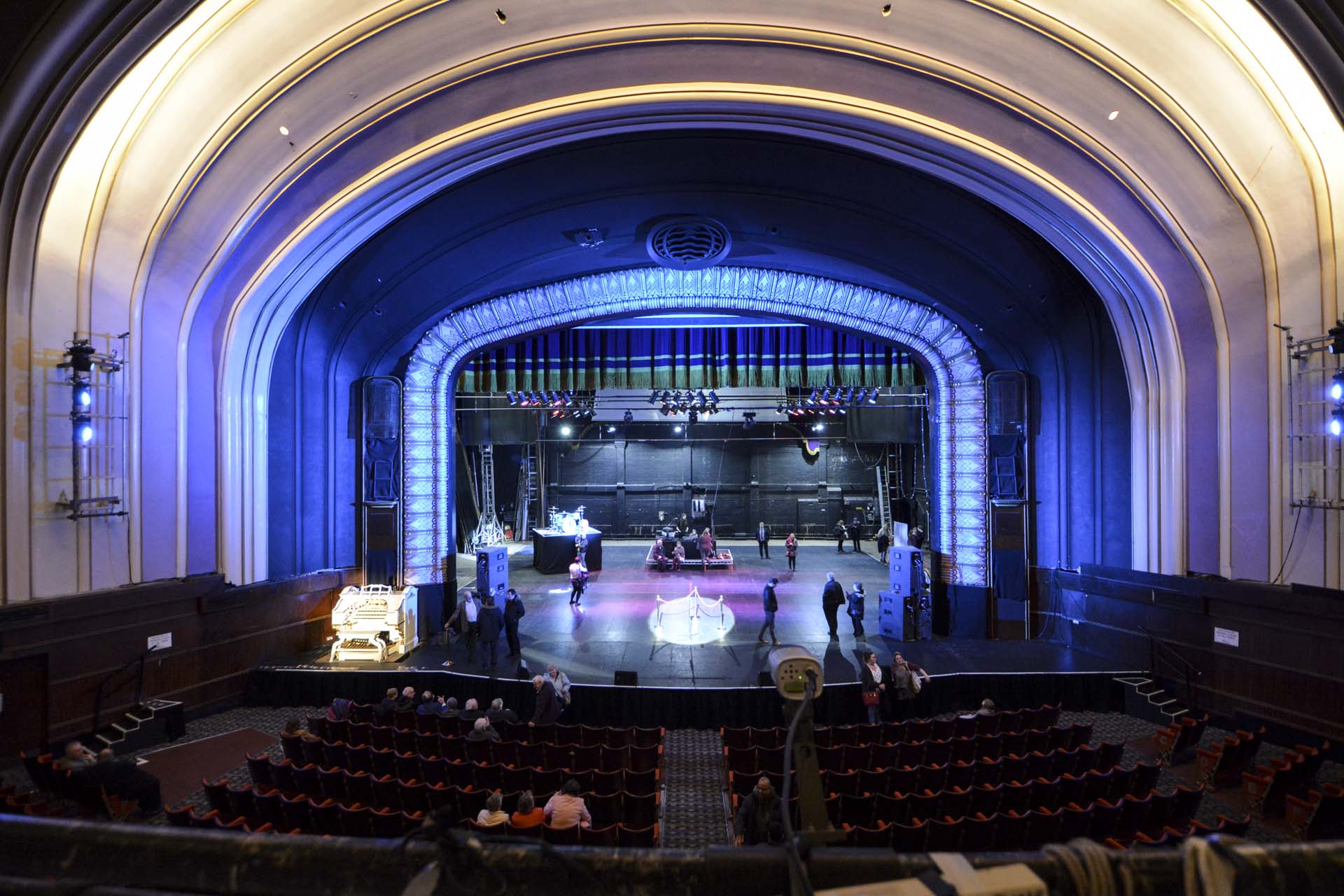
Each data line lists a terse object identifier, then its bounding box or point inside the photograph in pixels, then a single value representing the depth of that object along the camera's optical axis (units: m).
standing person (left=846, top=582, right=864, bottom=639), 12.86
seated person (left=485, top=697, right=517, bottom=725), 8.50
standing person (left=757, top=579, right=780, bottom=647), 12.22
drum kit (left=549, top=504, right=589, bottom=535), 21.33
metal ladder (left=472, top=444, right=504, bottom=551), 25.20
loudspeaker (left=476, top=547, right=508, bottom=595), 14.55
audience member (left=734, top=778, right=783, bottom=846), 5.47
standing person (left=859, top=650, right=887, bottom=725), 9.45
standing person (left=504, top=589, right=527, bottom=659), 11.58
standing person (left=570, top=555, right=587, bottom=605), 15.61
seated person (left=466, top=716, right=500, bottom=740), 7.48
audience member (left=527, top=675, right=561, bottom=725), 8.48
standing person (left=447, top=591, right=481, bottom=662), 11.64
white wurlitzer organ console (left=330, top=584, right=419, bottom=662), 11.71
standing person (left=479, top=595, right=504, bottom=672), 11.21
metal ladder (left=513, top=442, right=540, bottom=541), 27.97
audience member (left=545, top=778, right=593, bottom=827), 5.44
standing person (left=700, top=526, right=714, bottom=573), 20.48
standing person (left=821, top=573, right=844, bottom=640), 12.44
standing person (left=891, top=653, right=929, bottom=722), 9.55
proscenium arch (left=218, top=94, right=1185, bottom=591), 8.94
